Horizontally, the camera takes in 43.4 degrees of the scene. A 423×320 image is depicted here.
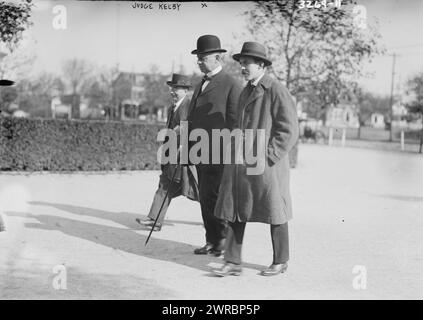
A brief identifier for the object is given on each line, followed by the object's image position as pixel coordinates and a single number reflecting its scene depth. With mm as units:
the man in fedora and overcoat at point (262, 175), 4562
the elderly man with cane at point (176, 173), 6125
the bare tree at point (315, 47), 10242
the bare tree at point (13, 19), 6696
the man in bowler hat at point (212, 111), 5180
